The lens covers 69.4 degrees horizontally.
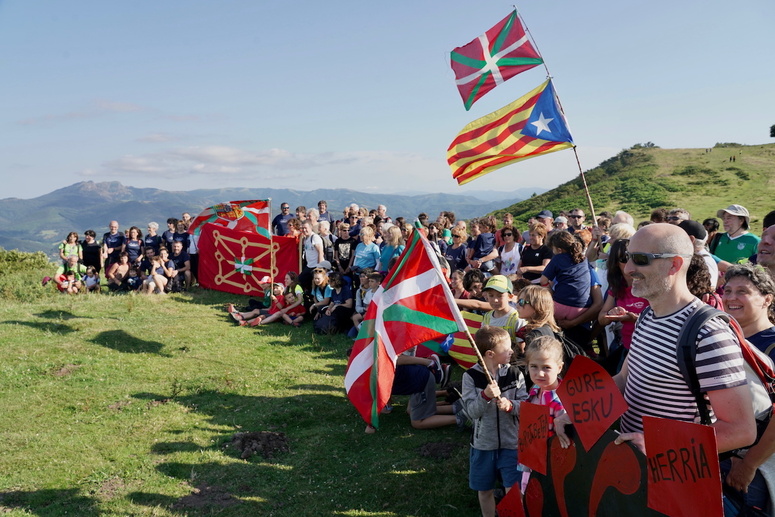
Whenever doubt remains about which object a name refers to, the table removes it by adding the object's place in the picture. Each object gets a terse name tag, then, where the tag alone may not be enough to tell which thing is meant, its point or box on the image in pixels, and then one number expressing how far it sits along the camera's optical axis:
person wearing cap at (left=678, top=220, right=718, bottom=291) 6.14
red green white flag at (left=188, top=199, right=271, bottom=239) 15.80
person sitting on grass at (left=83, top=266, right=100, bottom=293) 17.39
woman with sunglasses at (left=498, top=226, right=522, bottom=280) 10.93
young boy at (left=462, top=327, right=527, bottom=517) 4.98
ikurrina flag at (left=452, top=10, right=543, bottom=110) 9.14
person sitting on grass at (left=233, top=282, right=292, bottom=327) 14.03
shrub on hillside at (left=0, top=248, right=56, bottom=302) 17.22
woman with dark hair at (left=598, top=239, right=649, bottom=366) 5.54
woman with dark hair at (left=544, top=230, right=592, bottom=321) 7.28
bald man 2.71
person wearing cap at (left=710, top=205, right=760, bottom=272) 7.69
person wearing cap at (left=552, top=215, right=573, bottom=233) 12.13
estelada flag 8.59
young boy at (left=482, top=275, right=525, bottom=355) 6.21
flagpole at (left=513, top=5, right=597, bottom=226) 8.22
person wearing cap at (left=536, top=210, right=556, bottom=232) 12.31
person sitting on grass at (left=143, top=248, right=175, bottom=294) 16.67
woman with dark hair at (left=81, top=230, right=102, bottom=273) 18.05
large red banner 15.84
